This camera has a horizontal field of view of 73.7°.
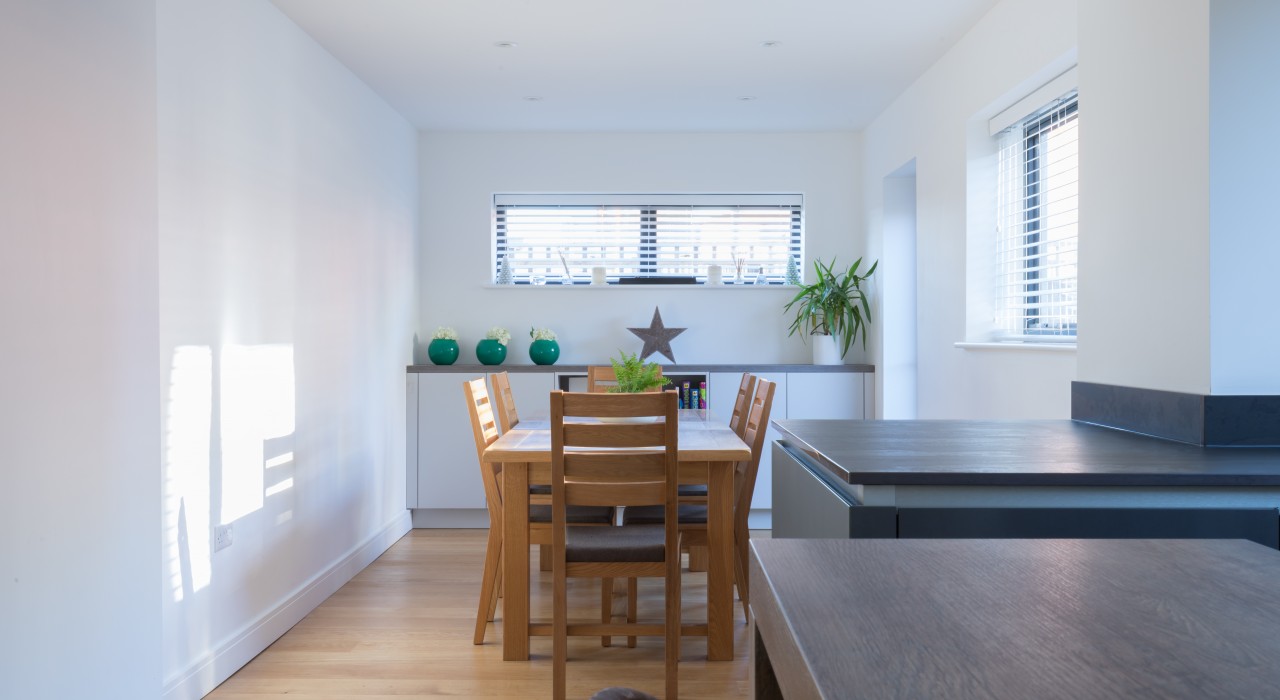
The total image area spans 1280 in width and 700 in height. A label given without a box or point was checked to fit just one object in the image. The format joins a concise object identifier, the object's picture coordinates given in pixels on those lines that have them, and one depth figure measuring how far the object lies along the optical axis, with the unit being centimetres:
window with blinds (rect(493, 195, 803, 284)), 566
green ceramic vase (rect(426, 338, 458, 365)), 532
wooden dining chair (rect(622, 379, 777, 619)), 317
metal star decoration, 549
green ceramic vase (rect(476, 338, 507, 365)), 529
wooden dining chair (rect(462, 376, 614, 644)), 317
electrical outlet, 292
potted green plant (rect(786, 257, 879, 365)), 529
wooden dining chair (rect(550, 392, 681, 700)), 261
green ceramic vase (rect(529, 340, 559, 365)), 536
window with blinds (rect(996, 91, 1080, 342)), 304
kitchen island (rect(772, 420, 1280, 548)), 130
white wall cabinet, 521
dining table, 289
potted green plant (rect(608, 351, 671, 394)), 348
